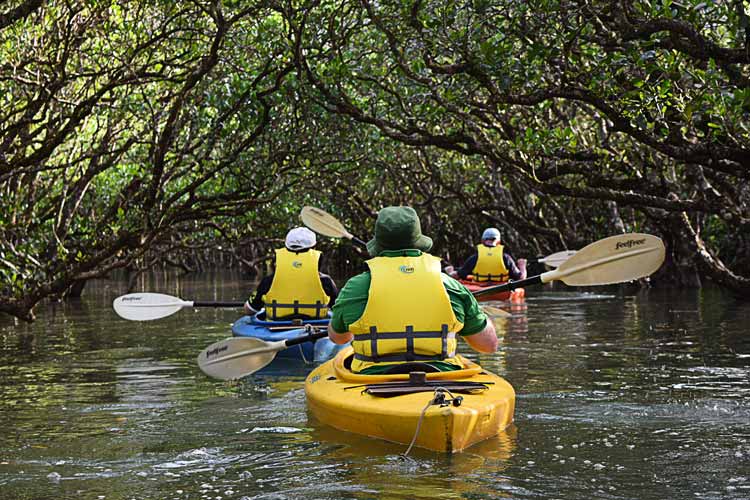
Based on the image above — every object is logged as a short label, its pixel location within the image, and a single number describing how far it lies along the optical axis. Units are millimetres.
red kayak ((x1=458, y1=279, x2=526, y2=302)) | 17441
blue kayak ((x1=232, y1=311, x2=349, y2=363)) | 10047
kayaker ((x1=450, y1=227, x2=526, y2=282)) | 18016
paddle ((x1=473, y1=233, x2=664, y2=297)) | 7973
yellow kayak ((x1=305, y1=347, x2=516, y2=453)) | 5977
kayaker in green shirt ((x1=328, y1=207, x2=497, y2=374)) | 6586
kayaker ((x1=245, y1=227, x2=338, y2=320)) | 10484
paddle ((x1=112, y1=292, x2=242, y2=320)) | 10750
